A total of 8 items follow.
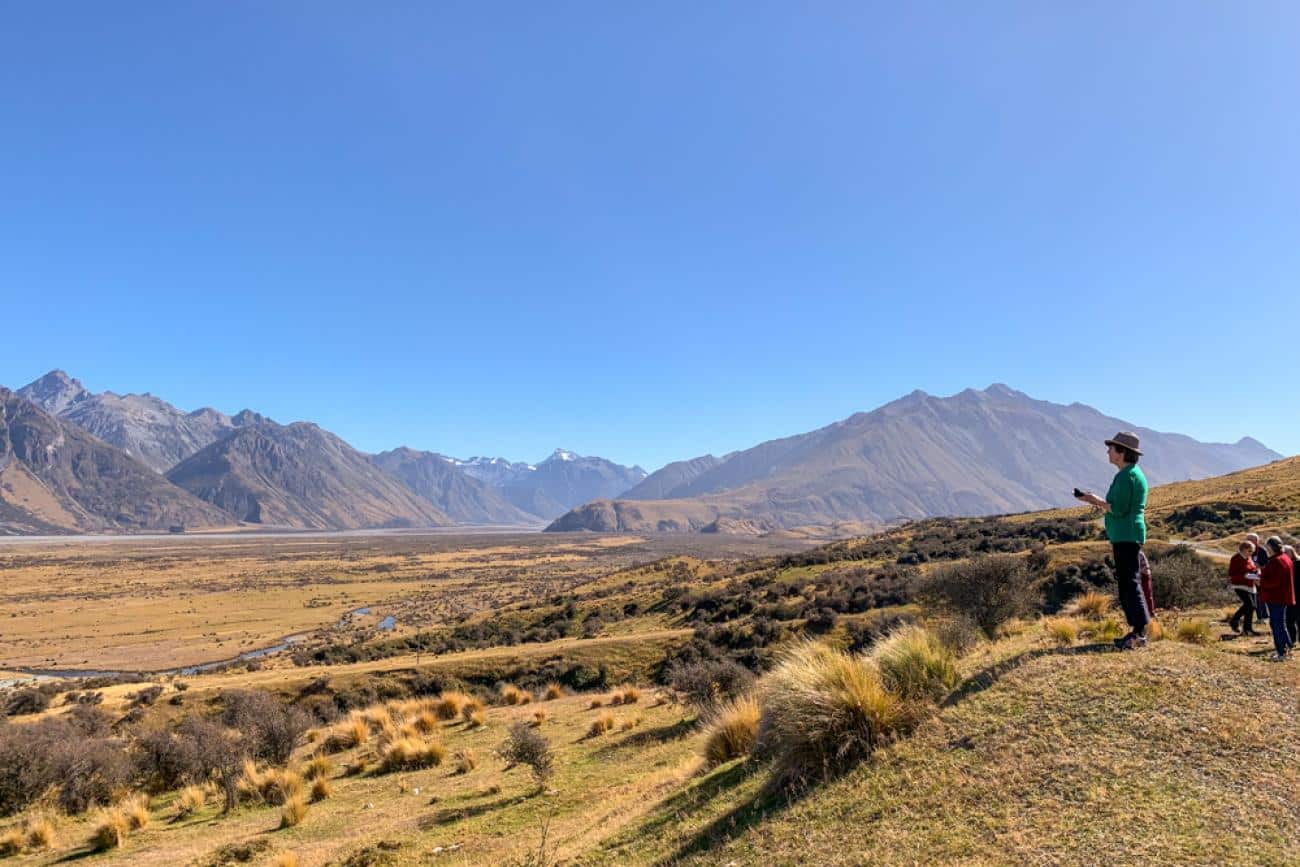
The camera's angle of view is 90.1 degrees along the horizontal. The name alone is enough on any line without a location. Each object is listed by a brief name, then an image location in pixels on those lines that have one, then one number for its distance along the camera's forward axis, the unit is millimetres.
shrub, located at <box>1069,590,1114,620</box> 14547
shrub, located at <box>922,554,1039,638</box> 18984
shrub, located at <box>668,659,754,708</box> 16469
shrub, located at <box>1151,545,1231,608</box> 18141
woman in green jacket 7855
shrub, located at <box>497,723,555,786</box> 12383
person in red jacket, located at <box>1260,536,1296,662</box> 9125
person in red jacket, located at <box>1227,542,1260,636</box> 11219
